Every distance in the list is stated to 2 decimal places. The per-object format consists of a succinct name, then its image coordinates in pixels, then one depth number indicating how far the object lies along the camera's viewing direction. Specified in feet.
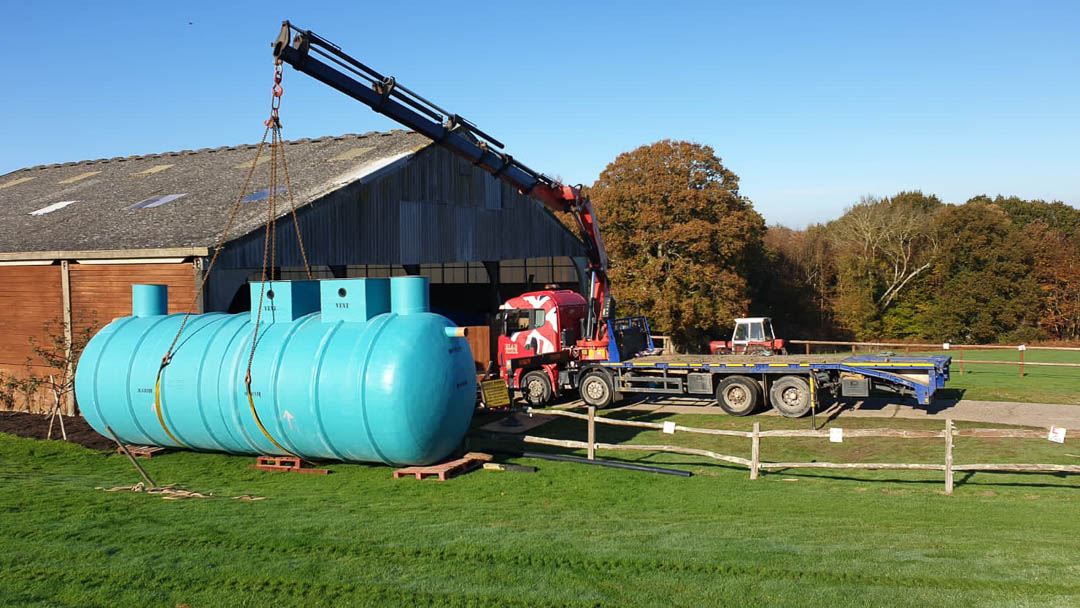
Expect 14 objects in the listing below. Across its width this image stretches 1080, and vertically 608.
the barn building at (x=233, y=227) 62.69
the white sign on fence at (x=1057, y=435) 39.55
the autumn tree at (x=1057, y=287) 163.73
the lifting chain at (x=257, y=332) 43.78
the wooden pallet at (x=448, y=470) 43.01
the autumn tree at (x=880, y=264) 166.30
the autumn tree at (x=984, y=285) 160.56
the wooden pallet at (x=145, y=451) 48.79
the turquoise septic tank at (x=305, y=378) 41.47
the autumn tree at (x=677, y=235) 133.39
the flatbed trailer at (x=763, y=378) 62.85
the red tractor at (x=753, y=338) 100.48
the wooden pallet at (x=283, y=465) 45.01
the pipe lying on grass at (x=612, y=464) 44.47
